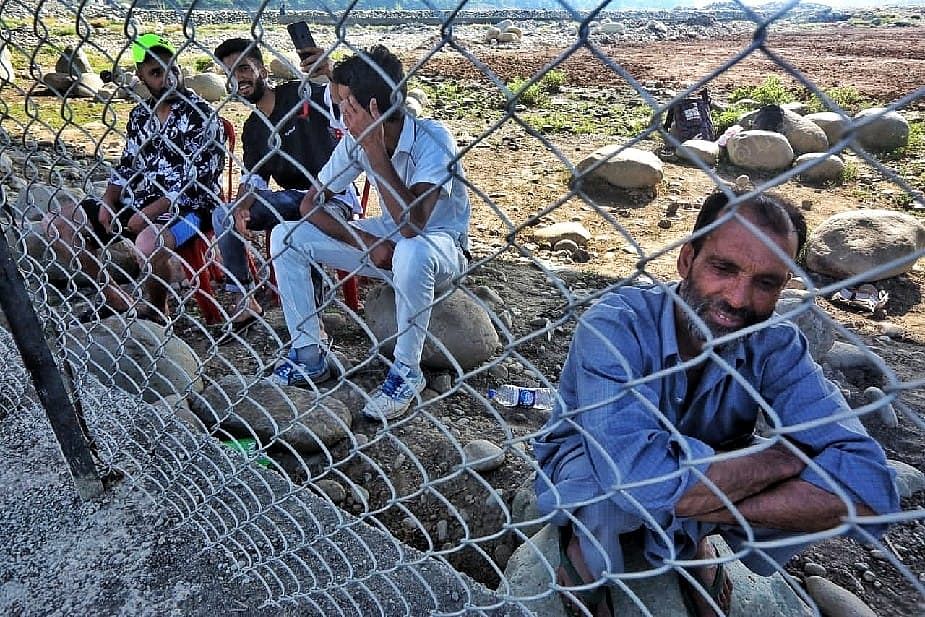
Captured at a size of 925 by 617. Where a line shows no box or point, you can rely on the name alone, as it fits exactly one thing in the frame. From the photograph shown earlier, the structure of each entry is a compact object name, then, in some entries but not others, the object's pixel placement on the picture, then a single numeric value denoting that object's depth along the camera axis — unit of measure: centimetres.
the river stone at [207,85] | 932
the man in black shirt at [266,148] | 362
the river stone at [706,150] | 678
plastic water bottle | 318
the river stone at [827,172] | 647
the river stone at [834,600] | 209
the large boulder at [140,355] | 285
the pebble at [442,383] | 328
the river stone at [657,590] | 179
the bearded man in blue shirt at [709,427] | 145
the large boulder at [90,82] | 925
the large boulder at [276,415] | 273
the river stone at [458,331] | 334
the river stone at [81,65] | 937
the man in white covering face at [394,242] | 237
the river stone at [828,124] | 769
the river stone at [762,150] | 691
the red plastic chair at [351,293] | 382
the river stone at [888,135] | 735
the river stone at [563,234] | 518
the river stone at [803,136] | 731
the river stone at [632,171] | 620
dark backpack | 754
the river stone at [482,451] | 266
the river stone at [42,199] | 382
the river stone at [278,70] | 1048
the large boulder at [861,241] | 460
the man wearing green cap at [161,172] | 329
